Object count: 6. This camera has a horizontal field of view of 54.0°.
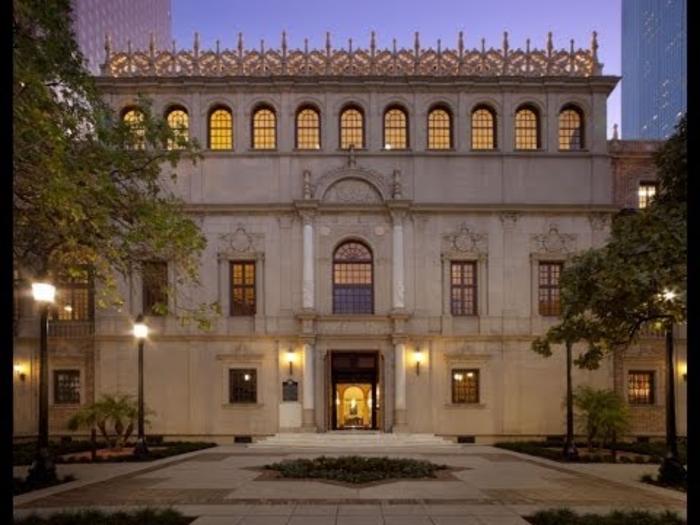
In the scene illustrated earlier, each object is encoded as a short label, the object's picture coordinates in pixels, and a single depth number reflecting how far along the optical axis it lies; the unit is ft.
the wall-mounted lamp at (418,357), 107.86
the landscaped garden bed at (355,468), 61.57
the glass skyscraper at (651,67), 465.06
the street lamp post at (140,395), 80.48
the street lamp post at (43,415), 57.75
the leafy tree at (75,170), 32.99
